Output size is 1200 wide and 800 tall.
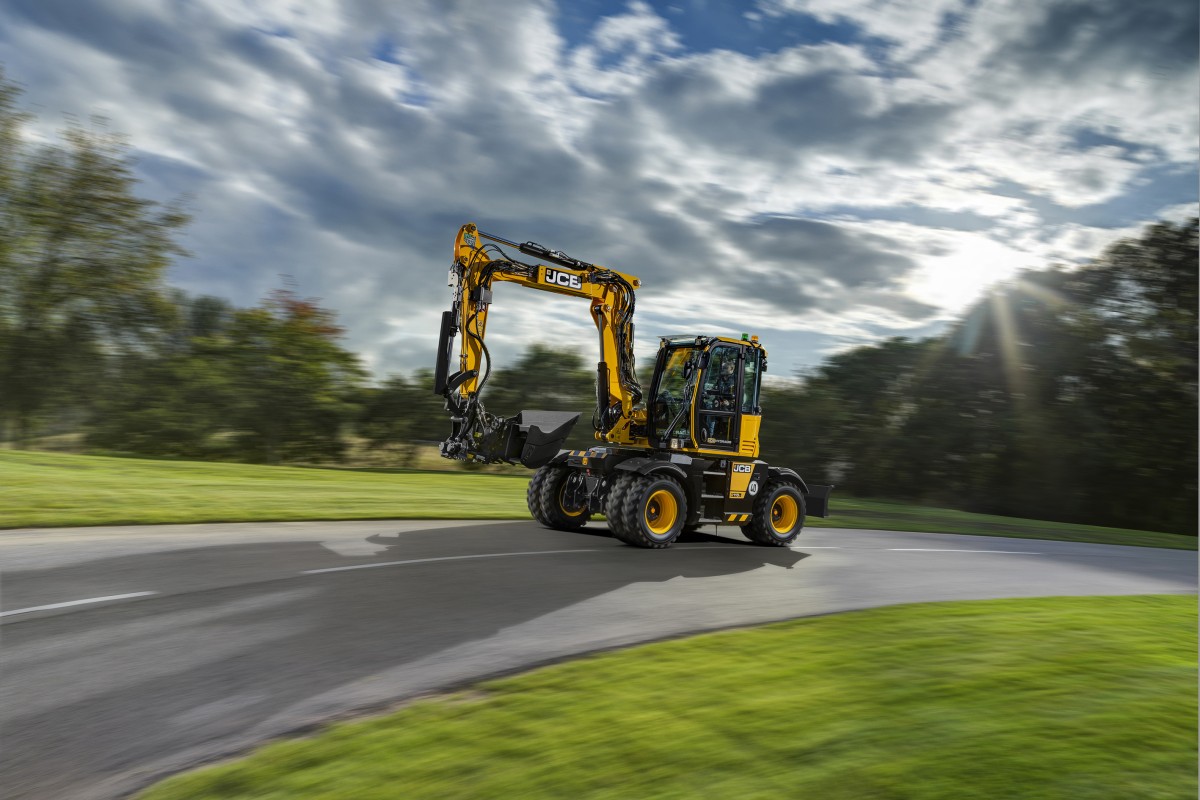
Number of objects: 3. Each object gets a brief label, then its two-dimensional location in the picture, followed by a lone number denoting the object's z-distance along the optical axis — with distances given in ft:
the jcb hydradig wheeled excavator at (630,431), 43.27
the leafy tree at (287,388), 116.06
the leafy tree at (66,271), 101.14
